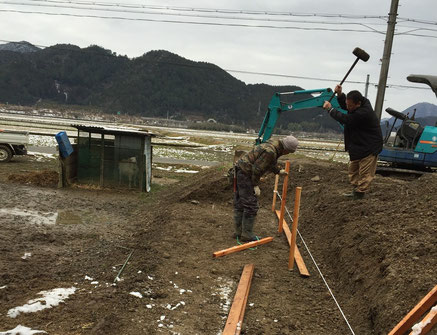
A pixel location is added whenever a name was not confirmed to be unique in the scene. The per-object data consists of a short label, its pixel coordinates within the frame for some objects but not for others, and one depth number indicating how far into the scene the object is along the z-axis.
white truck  16.41
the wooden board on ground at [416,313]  3.26
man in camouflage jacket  6.71
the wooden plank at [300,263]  5.81
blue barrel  11.73
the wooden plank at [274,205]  9.68
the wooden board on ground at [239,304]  4.12
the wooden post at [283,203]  7.42
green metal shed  12.52
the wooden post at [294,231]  5.64
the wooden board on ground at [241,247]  6.35
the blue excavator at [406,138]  11.40
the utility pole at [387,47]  17.41
